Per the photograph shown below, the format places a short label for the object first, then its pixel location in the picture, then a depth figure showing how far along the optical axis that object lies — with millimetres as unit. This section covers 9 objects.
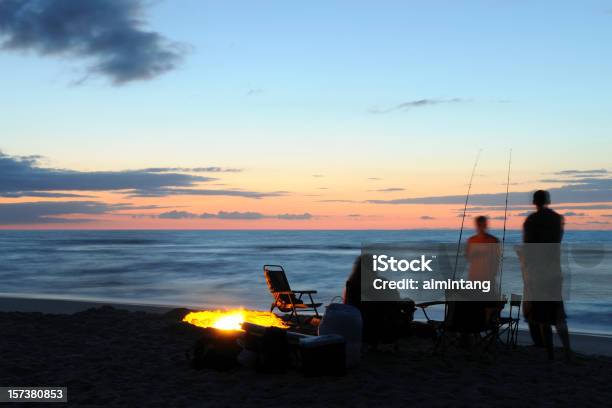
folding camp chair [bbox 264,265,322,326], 9500
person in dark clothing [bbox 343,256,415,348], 7000
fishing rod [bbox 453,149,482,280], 8348
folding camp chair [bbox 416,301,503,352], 6801
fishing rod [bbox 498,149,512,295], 8398
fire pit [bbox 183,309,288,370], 6332
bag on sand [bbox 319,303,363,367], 6371
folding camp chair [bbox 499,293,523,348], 7352
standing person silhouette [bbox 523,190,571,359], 6723
